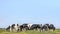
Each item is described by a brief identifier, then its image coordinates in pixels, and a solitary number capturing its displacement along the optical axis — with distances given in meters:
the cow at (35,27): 52.44
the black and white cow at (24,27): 50.91
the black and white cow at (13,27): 49.16
